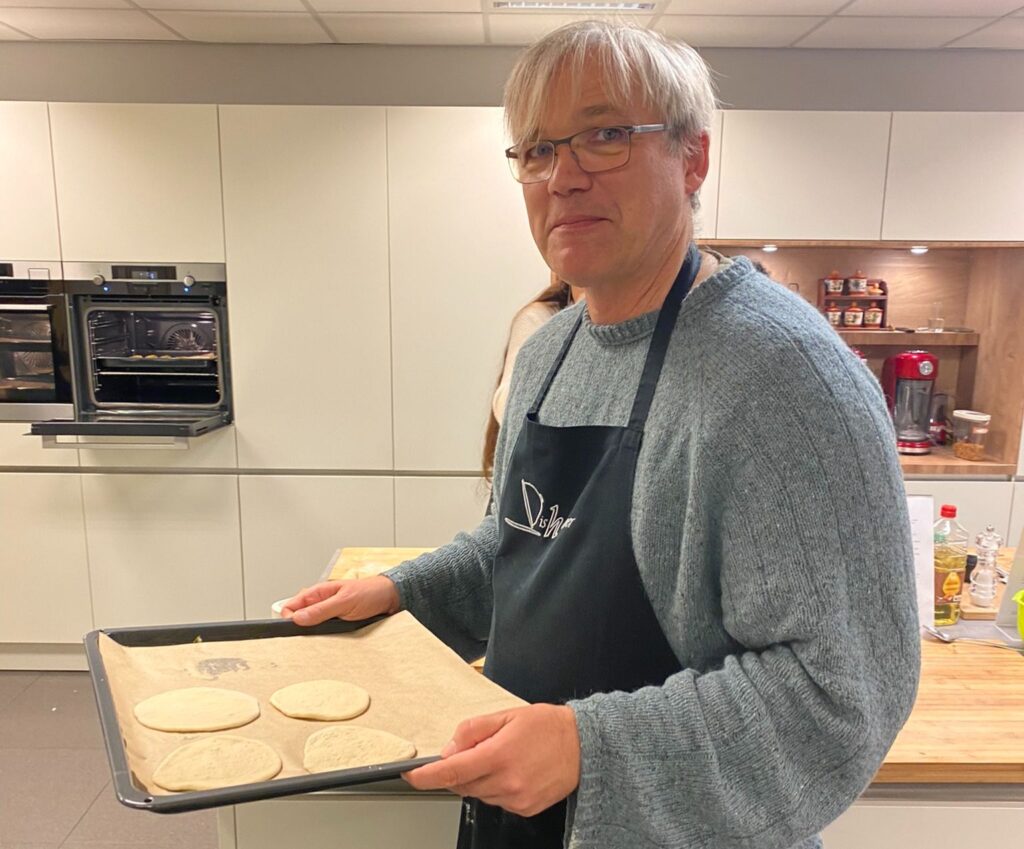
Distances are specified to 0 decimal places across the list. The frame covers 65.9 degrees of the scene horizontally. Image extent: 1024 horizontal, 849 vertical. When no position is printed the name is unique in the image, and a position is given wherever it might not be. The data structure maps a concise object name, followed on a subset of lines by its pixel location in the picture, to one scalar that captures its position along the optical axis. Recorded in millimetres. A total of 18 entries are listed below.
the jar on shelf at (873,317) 3252
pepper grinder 1679
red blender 3162
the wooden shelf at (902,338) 3211
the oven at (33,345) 2855
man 642
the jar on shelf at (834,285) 3227
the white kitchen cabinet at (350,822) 1282
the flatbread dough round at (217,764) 715
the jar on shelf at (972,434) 3088
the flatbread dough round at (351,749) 782
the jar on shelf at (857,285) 3228
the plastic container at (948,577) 1560
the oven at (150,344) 2840
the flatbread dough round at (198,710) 839
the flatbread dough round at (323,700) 895
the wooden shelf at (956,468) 2977
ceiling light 2688
